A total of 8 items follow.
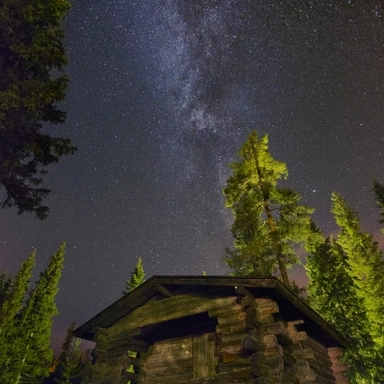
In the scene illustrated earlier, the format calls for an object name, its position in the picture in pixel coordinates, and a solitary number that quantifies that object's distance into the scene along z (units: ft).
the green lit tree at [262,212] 62.59
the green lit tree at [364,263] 77.97
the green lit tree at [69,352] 145.05
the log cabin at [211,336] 27.58
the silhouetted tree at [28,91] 34.17
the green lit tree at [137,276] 133.38
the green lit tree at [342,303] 76.23
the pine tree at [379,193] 86.73
